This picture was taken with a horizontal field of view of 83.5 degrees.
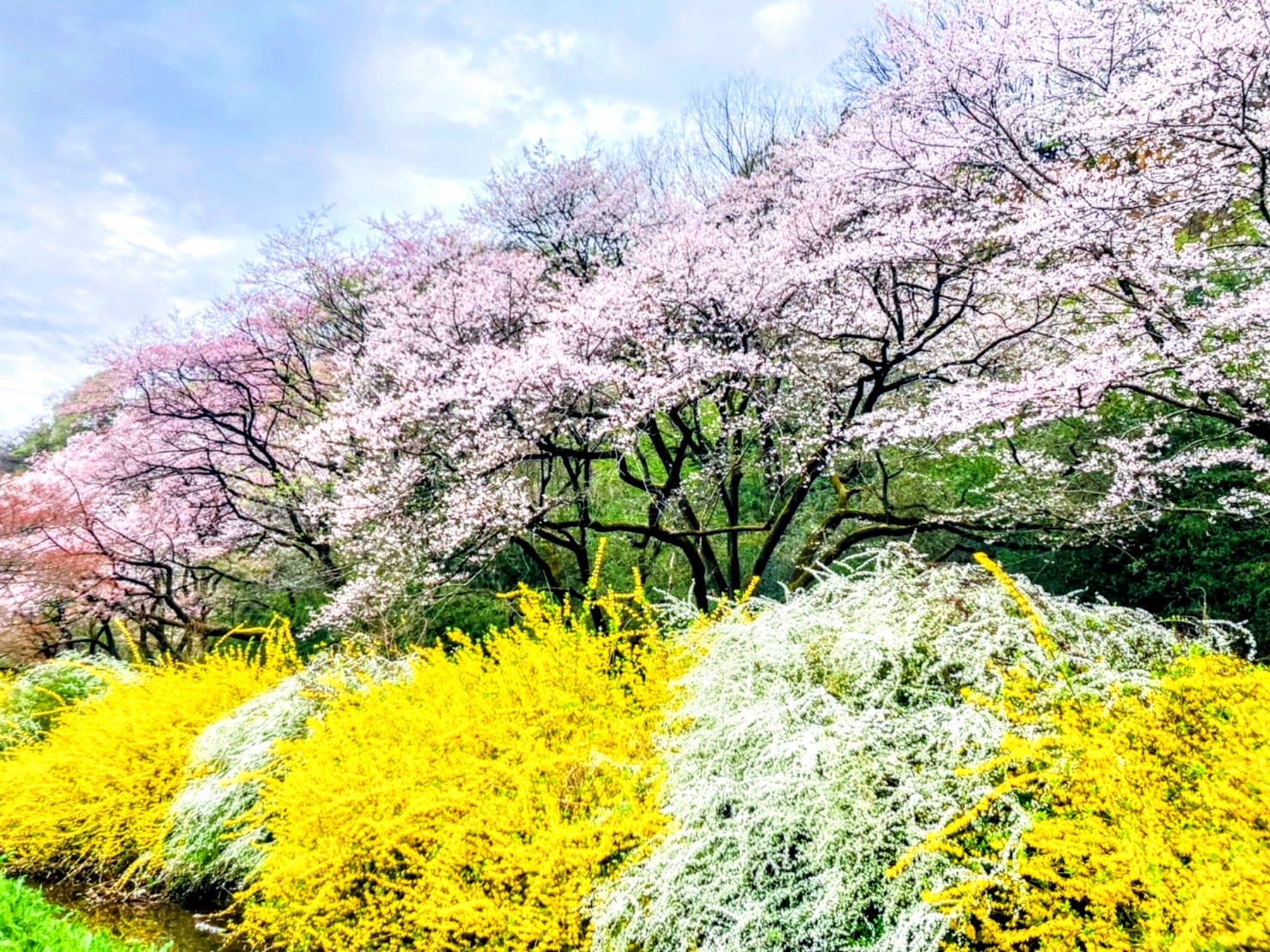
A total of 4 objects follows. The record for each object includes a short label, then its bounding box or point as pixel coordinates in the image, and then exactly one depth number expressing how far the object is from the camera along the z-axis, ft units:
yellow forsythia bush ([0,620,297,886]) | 16.24
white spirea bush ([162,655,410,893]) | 14.19
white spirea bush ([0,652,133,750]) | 22.89
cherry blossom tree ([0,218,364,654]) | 30.17
